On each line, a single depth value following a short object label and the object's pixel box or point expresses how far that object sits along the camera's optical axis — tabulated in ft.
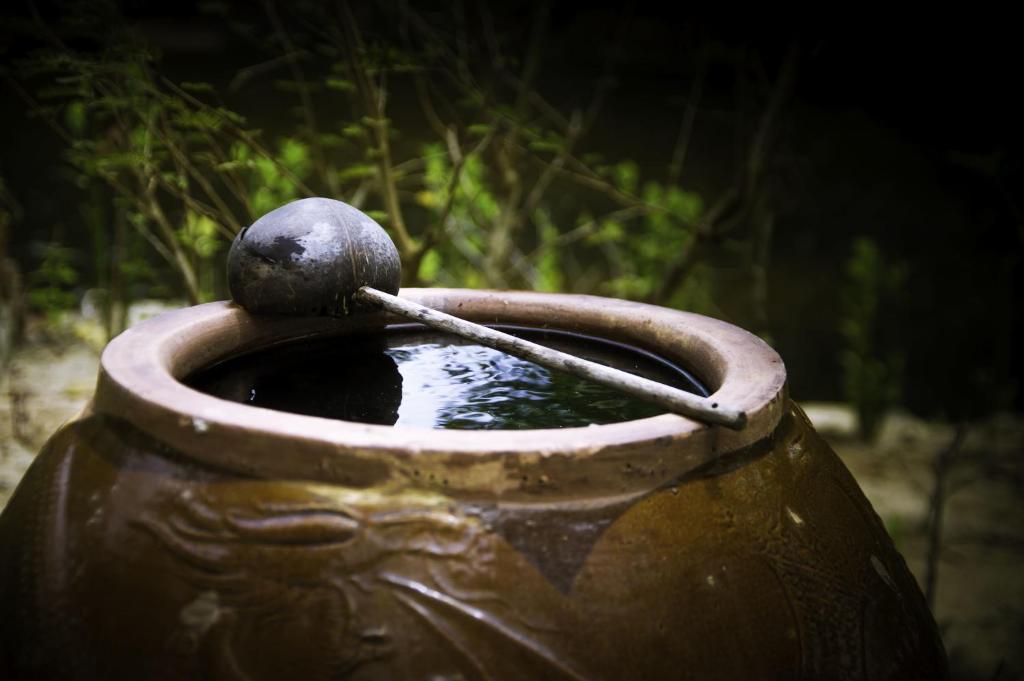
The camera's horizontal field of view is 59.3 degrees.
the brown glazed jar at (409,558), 3.64
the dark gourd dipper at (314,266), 5.37
